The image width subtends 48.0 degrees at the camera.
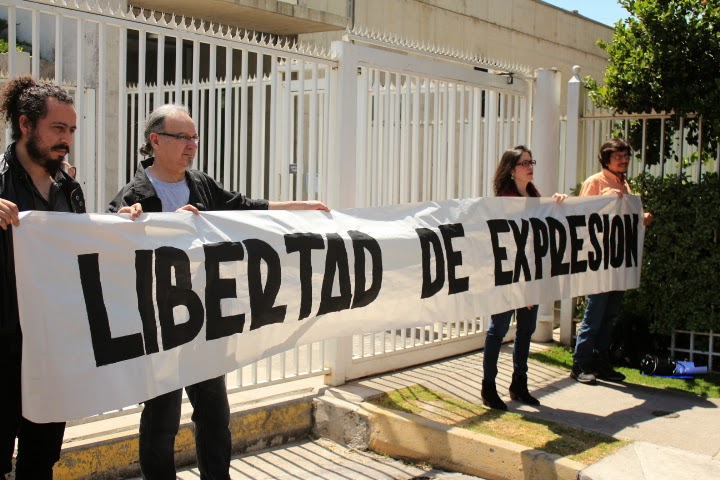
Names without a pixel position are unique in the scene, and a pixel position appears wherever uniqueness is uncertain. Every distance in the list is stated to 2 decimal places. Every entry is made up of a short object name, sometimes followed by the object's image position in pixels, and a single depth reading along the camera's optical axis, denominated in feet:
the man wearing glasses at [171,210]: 11.70
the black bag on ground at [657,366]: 22.70
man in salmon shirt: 21.54
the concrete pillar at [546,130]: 25.84
